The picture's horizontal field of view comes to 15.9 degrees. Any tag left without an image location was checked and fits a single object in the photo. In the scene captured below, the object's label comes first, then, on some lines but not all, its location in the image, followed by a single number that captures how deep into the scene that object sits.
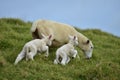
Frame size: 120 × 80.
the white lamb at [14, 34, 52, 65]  14.95
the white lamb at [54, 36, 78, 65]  15.40
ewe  16.97
